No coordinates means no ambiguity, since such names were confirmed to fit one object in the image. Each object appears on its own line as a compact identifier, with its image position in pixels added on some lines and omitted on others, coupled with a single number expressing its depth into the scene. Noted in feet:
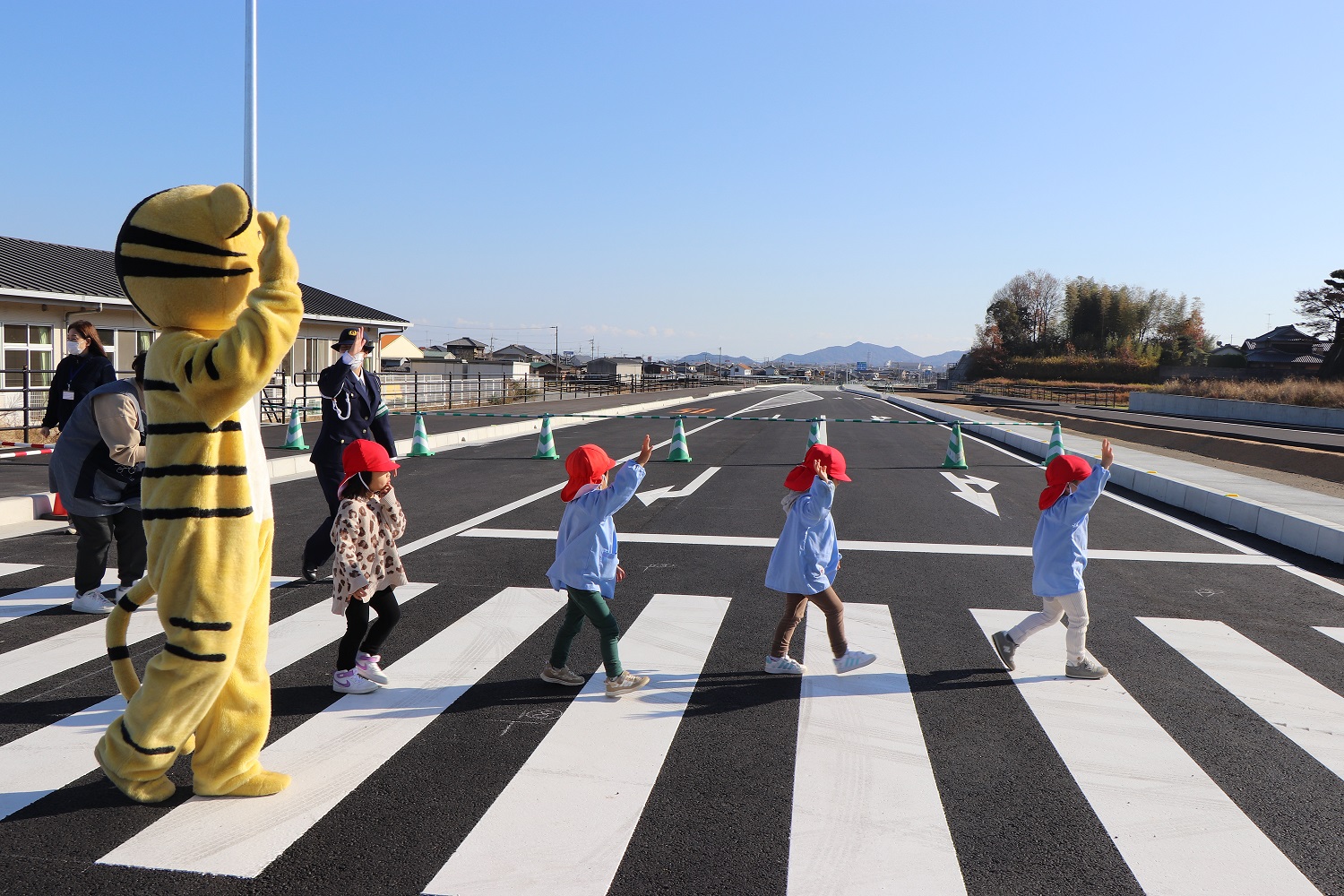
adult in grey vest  19.26
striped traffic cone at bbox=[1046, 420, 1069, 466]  58.23
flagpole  48.98
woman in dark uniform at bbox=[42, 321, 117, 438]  23.24
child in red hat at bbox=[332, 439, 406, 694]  15.03
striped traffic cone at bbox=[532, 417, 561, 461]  55.93
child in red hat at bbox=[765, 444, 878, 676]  16.83
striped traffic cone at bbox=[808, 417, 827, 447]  58.82
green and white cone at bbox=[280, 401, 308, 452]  55.16
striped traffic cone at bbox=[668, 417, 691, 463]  56.70
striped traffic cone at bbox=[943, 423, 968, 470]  56.24
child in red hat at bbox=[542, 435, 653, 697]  15.62
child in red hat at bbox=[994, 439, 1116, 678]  17.31
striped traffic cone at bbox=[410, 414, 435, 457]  57.06
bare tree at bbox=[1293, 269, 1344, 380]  189.16
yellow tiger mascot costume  10.76
